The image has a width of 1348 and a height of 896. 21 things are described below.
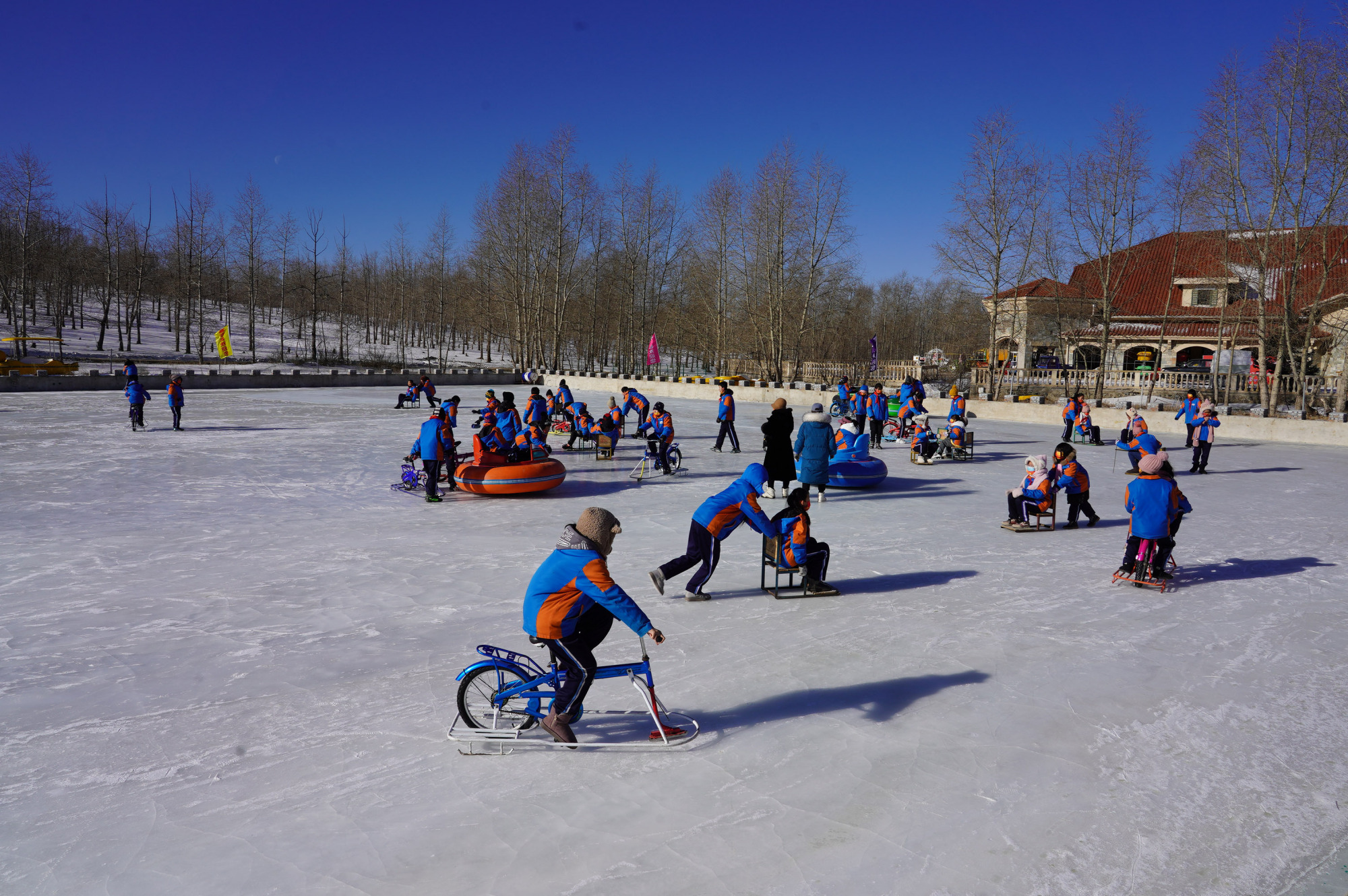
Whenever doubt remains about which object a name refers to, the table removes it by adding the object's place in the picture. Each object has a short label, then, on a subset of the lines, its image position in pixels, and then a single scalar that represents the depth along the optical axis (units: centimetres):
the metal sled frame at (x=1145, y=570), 841
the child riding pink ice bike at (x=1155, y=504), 802
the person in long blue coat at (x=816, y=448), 1188
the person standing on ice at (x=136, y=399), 1967
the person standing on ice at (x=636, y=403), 1845
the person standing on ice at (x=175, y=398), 1998
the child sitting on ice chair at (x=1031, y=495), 1110
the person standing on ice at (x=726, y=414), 1800
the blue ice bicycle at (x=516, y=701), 481
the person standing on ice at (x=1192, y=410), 1723
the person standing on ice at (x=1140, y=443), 1083
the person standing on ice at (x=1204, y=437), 1645
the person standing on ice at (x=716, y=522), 747
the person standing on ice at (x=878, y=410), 1933
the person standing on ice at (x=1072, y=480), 1110
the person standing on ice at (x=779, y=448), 1251
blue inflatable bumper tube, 1379
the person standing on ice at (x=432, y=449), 1204
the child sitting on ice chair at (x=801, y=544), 775
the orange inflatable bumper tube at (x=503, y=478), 1275
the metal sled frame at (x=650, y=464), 1480
